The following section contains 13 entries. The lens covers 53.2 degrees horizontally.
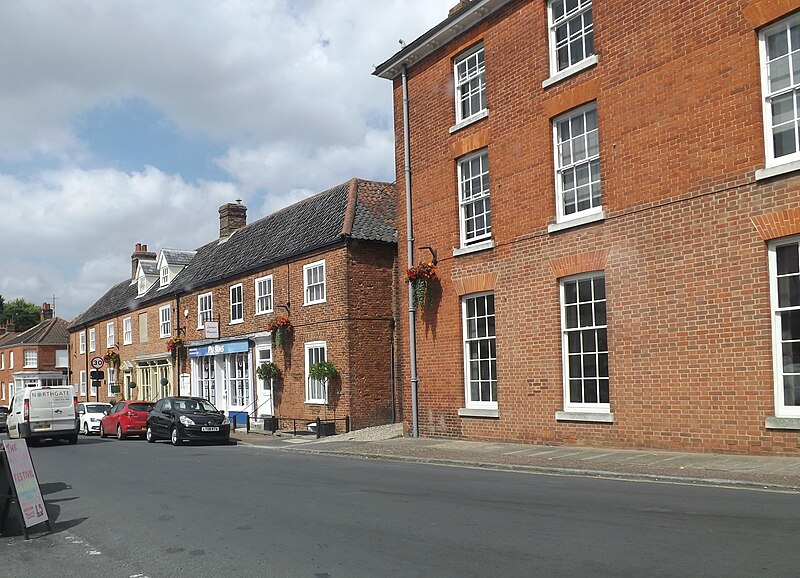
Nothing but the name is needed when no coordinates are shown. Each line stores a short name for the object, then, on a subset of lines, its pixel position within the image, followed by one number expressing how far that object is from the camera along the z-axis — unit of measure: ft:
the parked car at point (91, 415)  102.22
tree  315.17
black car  75.46
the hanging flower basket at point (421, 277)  64.85
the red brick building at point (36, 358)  232.94
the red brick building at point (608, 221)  42.04
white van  81.15
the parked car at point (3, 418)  124.06
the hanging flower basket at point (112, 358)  152.05
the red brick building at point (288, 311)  81.35
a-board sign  28.22
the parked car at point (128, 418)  88.74
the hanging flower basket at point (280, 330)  89.61
